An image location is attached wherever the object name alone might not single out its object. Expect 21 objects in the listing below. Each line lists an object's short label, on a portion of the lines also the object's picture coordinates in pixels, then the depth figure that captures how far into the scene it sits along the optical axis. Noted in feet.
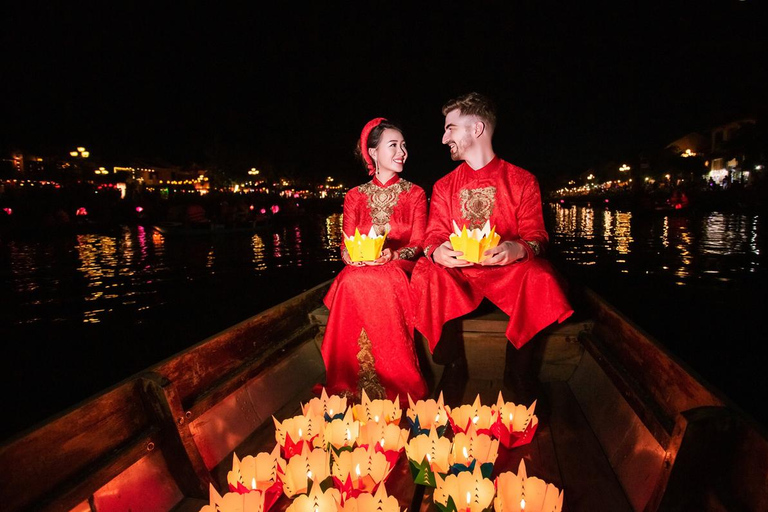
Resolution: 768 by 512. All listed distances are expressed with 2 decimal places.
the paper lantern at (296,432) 6.63
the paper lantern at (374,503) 4.75
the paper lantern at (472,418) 6.90
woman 8.81
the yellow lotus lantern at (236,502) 4.94
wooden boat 4.45
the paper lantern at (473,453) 5.88
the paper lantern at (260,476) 5.65
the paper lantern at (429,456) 5.90
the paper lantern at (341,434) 6.57
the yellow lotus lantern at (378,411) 7.17
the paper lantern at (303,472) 5.70
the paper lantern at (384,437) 6.35
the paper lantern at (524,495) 4.94
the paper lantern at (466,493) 5.04
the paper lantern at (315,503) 4.96
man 8.00
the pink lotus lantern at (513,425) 6.85
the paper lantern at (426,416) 6.92
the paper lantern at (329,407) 7.18
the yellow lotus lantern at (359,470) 5.60
